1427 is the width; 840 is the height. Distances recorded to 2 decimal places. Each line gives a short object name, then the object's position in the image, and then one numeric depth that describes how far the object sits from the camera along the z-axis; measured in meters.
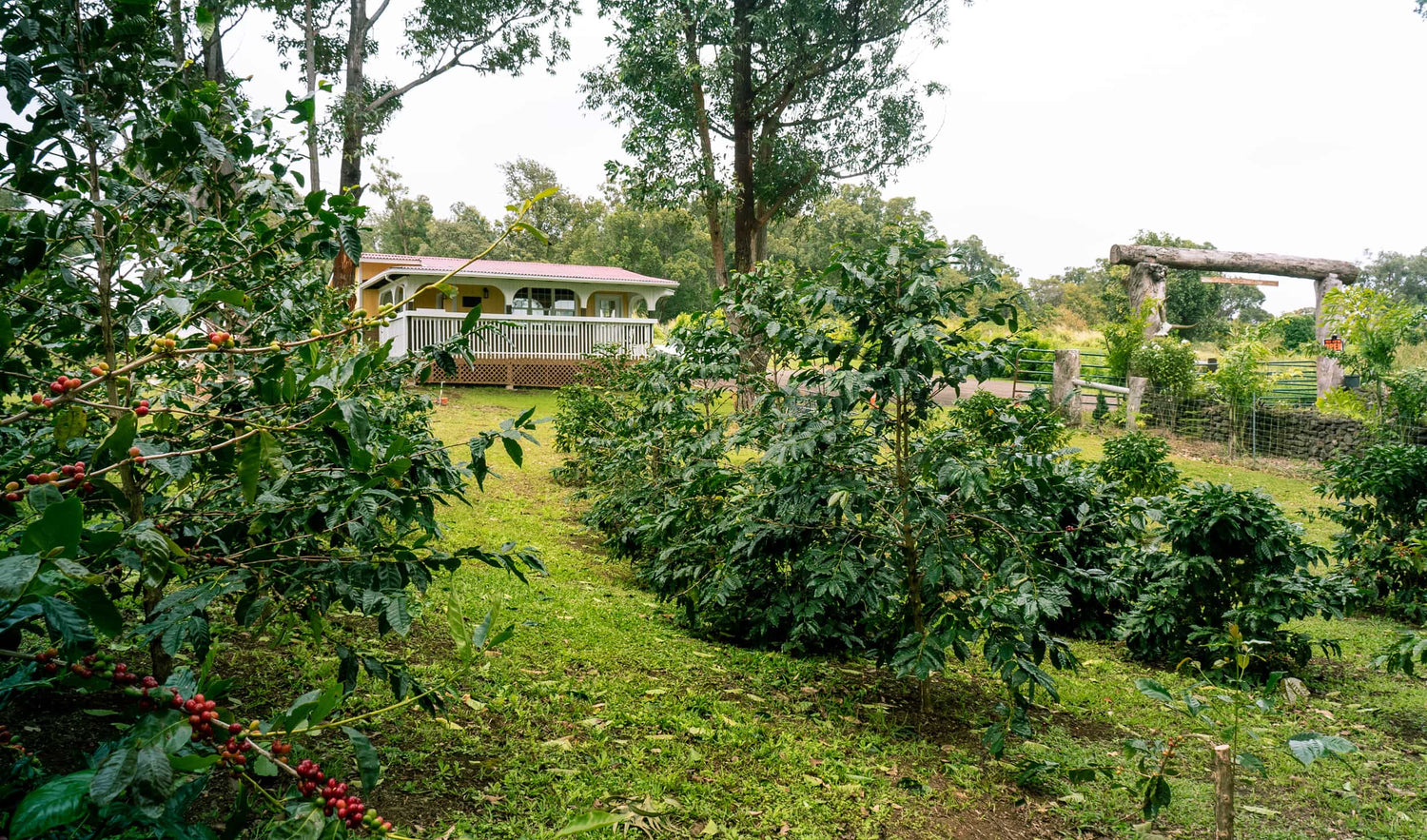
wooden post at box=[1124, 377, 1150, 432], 14.31
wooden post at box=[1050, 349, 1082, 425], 15.83
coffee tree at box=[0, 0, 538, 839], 1.12
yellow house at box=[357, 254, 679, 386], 18.00
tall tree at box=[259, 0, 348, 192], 15.34
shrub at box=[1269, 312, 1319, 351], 29.45
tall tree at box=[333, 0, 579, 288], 15.63
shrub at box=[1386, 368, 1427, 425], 9.00
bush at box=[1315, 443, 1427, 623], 5.92
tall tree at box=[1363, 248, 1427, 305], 64.50
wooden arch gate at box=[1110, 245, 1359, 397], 16.55
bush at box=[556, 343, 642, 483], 7.96
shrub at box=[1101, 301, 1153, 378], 15.55
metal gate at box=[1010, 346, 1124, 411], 16.20
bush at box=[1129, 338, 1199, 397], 14.63
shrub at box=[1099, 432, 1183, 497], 7.14
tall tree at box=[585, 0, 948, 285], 13.34
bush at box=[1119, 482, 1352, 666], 4.58
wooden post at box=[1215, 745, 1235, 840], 2.04
